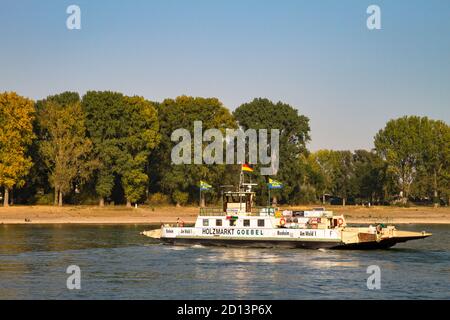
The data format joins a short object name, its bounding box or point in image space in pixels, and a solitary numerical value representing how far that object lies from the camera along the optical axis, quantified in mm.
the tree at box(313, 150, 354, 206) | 194375
